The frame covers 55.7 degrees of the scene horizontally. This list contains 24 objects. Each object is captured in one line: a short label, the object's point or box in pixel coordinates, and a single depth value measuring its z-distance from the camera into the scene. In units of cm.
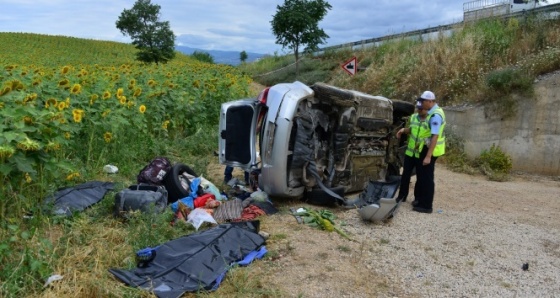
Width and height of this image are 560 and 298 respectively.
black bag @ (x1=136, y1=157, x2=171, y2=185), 677
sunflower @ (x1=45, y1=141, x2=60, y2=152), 440
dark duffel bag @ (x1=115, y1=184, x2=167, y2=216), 567
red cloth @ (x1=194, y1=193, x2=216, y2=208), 648
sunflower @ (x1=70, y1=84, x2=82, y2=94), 687
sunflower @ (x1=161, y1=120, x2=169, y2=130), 965
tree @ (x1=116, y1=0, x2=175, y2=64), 4309
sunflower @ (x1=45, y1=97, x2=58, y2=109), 601
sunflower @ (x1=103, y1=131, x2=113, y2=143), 742
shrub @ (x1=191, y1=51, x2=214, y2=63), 5985
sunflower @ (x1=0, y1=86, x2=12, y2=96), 424
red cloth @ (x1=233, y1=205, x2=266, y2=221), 625
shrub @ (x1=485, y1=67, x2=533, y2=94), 1255
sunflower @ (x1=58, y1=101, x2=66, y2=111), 595
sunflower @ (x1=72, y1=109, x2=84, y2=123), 618
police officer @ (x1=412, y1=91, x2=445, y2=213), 729
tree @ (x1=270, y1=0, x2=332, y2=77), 2608
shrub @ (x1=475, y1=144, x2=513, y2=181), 1191
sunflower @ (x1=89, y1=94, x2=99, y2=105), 724
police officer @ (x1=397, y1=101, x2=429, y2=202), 751
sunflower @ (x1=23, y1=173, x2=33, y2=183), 475
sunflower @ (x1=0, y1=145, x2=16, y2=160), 388
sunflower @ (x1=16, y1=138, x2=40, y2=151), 407
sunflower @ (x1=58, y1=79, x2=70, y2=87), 708
